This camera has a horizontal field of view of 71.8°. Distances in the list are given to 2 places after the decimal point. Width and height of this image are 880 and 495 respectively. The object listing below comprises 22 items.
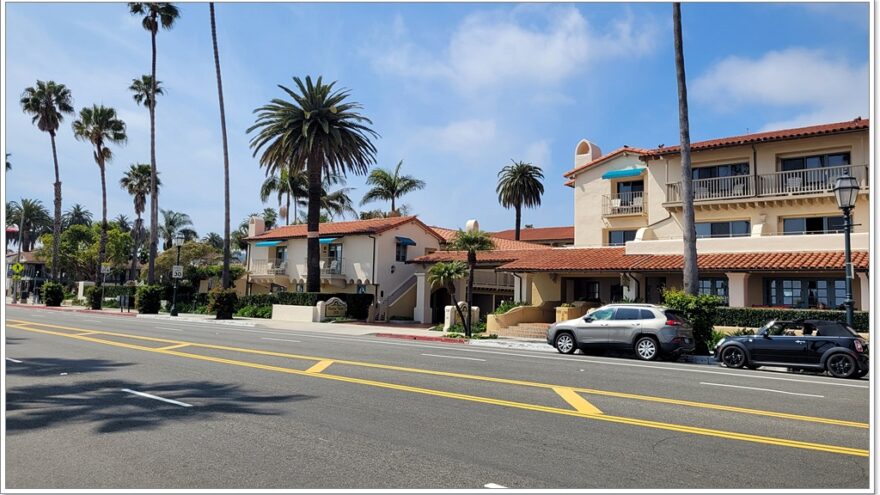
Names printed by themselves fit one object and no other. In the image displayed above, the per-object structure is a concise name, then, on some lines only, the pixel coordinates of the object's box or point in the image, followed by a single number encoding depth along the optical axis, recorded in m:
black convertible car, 14.02
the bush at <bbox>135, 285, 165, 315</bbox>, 41.84
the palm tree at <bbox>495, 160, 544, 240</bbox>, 55.69
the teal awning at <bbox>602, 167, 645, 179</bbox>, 32.41
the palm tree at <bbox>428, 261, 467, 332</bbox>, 27.03
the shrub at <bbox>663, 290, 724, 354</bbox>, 19.47
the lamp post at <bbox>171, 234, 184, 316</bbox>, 38.49
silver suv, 17.03
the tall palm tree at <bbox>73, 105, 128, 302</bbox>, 52.06
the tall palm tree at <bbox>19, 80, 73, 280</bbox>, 53.00
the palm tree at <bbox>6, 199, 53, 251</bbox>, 90.75
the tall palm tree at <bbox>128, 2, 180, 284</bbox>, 46.12
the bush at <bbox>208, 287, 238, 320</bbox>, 37.03
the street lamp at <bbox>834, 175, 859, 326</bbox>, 15.06
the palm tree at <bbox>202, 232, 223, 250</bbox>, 103.38
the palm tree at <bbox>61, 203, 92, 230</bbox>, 102.94
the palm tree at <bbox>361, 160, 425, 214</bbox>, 55.91
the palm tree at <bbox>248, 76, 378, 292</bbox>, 37.00
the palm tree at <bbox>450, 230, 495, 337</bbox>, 28.66
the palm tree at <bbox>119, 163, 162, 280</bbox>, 64.31
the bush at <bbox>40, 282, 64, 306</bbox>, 53.22
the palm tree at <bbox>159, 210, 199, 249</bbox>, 85.06
